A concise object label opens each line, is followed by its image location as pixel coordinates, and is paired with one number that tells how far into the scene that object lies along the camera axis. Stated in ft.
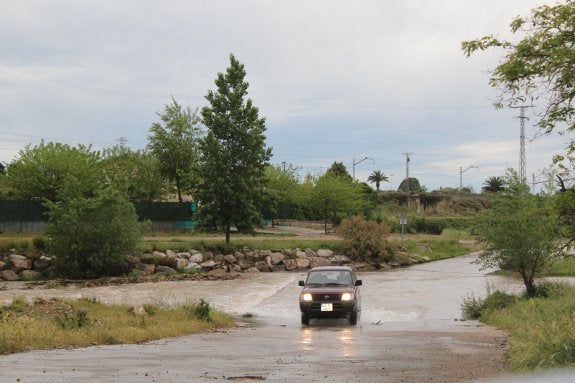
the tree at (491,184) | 354.17
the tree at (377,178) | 488.02
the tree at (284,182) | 242.99
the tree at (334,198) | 211.00
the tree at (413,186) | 436.72
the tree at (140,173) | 189.88
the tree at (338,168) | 333.52
